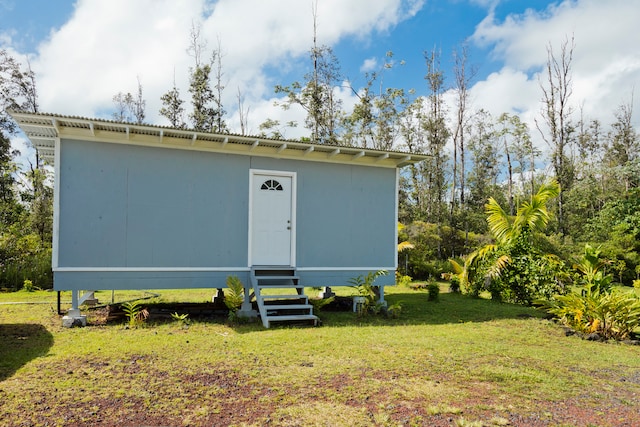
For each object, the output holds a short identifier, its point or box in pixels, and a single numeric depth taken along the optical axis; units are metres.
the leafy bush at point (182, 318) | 7.52
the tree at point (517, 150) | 26.39
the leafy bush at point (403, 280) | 14.38
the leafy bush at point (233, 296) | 7.85
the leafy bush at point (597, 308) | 6.95
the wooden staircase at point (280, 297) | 7.62
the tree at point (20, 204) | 12.98
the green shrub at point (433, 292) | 10.72
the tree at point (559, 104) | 22.77
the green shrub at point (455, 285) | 12.84
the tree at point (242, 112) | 24.62
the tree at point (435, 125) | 22.25
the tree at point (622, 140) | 27.31
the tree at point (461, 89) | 21.56
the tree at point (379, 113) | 24.06
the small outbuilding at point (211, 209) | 7.59
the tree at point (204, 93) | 23.77
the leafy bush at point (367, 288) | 8.65
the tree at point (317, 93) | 23.05
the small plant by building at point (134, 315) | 7.34
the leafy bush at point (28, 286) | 12.03
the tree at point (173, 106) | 23.98
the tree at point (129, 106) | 26.52
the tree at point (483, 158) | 27.20
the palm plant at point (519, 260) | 9.91
